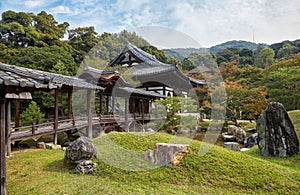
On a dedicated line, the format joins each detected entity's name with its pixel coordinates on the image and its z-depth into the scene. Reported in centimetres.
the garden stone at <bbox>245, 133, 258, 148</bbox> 1018
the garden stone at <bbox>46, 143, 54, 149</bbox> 842
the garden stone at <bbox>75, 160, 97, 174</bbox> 538
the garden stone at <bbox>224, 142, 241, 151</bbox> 953
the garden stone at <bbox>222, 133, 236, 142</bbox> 1284
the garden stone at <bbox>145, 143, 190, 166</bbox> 561
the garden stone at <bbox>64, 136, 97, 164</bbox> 573
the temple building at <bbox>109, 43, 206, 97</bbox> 1948
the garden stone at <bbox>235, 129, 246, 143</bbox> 1249
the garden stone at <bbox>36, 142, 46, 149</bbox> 838
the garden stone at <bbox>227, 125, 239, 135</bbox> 1349
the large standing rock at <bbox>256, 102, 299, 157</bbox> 716
